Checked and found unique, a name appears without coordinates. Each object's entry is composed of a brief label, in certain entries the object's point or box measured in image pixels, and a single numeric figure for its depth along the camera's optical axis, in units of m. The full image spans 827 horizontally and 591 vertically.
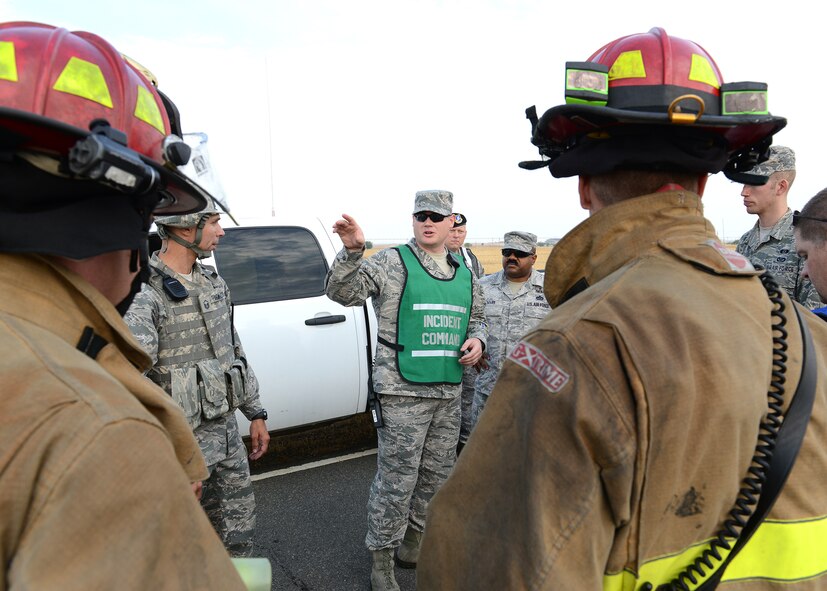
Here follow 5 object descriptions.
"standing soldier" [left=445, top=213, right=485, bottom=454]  5.24
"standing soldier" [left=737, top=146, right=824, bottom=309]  4.29
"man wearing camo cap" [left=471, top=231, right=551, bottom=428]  4.70
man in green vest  3.23
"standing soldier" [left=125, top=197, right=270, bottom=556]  2.77
